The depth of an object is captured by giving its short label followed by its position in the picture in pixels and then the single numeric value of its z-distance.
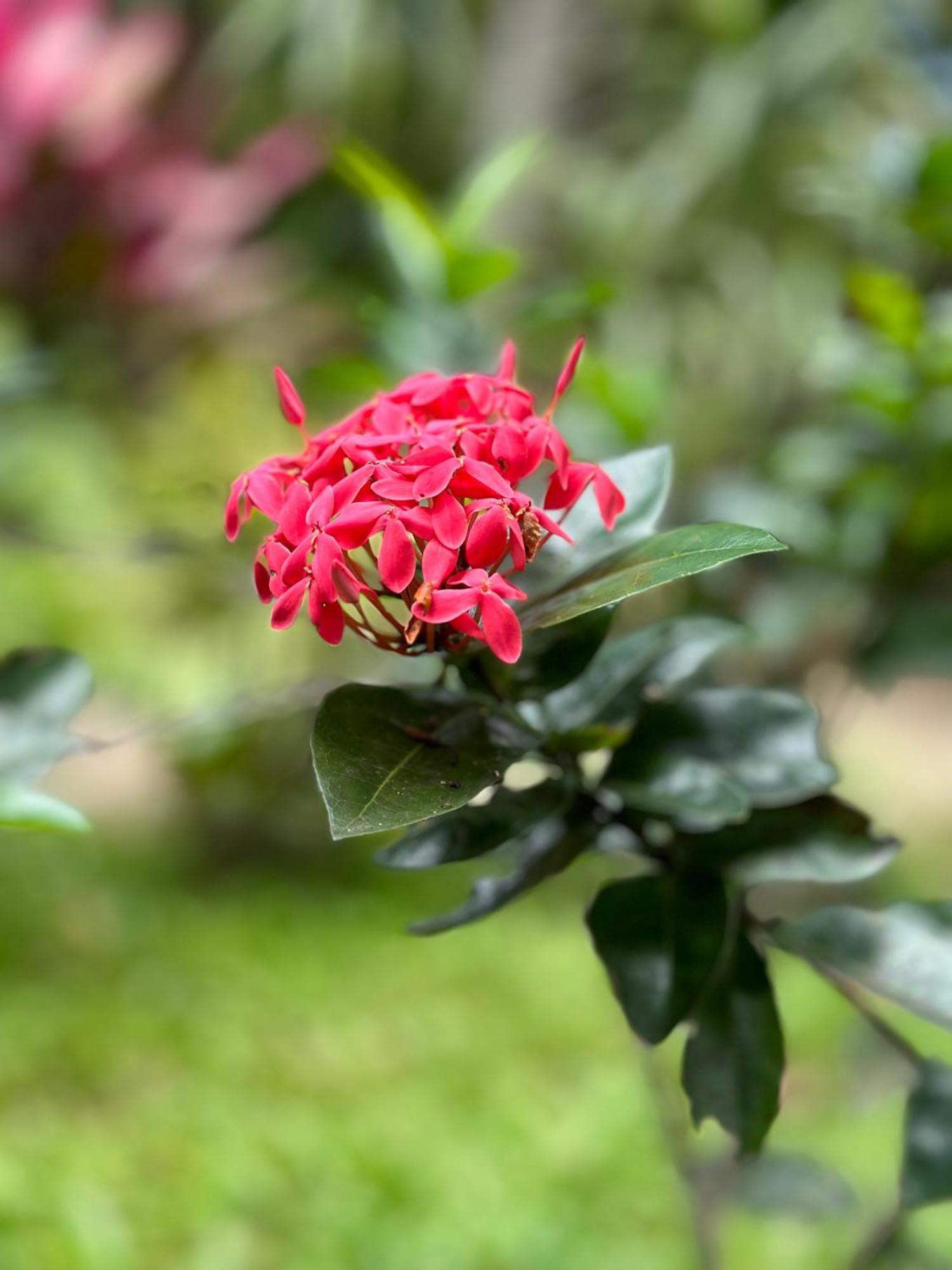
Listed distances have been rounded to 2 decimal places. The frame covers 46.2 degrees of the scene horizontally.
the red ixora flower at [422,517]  0.40
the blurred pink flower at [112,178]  2.29
